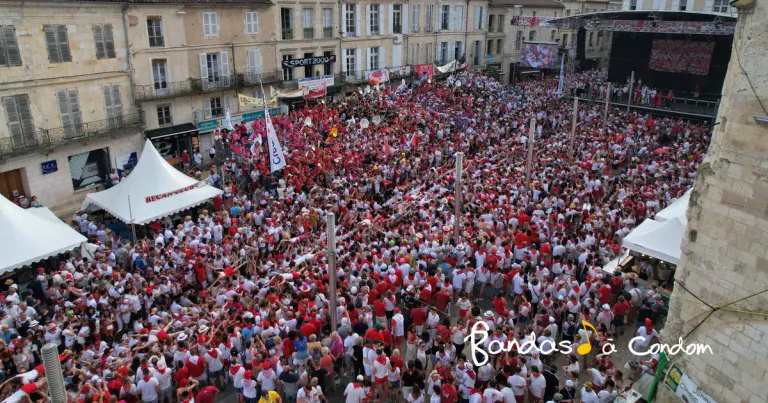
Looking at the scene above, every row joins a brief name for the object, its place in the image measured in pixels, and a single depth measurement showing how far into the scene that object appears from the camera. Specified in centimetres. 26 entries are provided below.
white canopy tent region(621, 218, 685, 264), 1317
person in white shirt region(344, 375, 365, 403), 943
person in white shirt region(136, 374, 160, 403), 961
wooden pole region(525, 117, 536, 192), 1830
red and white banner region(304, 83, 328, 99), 2976
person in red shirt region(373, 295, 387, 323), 1191
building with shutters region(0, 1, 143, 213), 2050
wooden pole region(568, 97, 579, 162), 2184
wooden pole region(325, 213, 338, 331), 1026
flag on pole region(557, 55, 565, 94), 3306
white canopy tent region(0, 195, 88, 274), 1420
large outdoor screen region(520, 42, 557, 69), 4097
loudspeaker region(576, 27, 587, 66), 4786
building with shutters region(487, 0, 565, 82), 4850
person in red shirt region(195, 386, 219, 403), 933
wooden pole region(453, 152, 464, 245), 1478
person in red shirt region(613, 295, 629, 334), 1210
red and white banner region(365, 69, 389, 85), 3312
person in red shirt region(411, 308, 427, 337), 1185
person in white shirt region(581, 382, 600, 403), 927
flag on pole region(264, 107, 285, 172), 1816
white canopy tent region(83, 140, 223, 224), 1728
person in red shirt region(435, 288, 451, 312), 1266
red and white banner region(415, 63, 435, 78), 3491
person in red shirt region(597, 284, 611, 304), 1230
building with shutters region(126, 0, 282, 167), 2523
